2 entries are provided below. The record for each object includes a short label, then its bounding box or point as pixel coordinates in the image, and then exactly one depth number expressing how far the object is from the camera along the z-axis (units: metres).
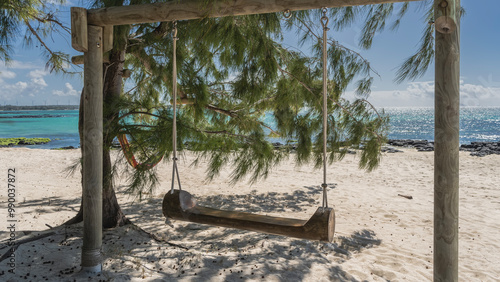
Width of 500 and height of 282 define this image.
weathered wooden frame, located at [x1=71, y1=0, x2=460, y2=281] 1.50
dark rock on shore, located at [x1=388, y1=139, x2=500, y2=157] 10.62
